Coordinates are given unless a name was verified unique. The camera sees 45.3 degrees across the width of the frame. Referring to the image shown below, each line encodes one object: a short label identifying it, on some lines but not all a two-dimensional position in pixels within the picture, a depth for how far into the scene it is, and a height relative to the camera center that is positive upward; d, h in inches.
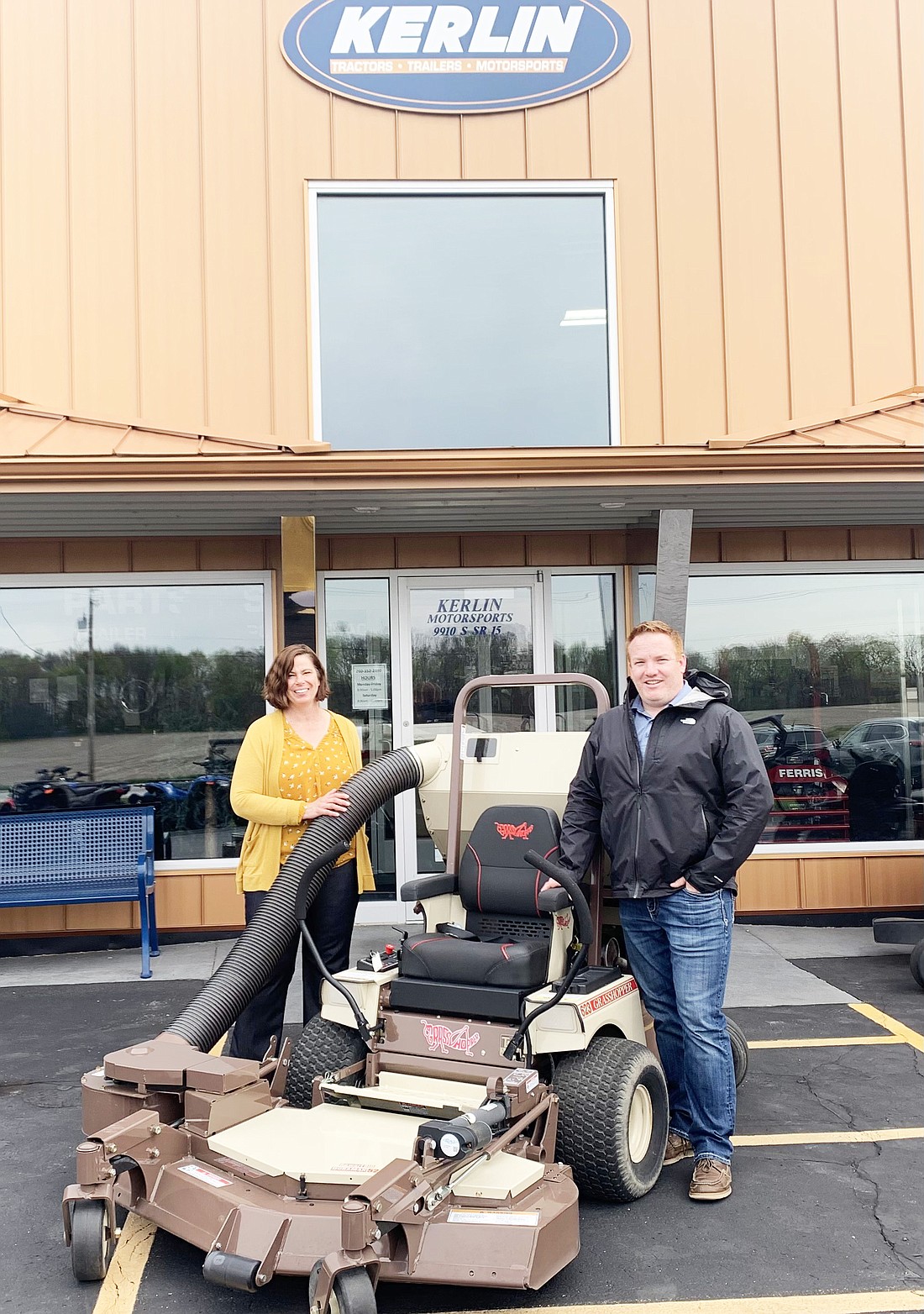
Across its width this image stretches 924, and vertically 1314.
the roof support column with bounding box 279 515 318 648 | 263.1 +36.1
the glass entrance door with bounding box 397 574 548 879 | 300.4 +13.5
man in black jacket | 139.5 -17.3
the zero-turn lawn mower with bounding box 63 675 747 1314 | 109.9 -47.1
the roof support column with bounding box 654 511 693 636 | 249.4 +29.8
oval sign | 300.5 +178.5
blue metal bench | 274.1 -35.9
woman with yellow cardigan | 176.7 -16.4
